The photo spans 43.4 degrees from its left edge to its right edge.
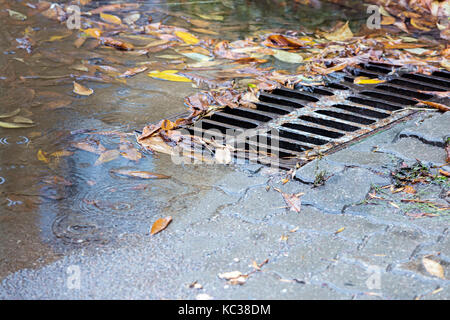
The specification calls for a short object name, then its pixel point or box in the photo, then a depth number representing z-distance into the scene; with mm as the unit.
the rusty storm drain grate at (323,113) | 2691
